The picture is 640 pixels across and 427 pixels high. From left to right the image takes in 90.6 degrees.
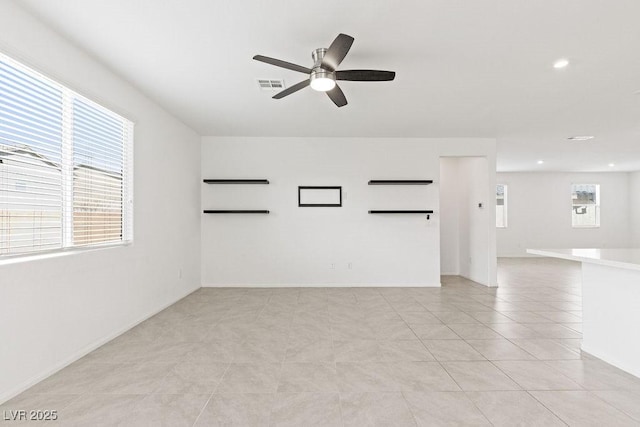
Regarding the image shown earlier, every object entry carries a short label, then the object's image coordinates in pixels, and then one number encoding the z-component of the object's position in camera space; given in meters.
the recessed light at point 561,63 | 2.92
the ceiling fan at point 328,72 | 2.38
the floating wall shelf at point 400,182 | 5.57
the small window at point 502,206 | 10.13
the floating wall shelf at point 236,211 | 5.48
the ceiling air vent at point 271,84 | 3.34
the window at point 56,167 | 2.17
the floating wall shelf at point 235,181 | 5.49
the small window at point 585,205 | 10.16
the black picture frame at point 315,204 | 5.72
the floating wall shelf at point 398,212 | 5.58
